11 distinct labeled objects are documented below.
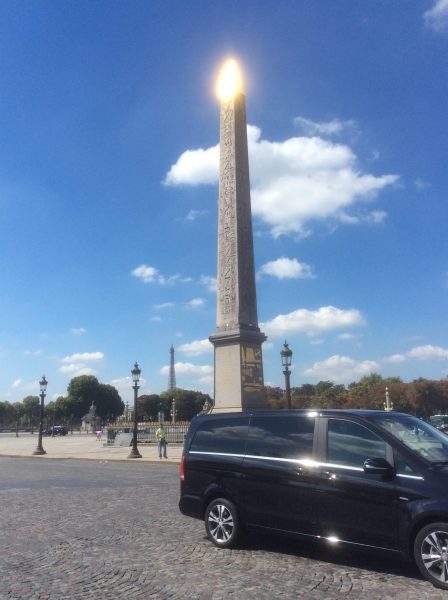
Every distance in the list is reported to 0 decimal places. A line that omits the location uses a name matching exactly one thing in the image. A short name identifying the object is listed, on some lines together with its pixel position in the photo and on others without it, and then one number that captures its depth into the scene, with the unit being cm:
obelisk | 2247
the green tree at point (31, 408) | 14588
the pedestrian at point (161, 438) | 2724
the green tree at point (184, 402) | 12875
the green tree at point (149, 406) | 13475
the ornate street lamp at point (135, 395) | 2872
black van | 568
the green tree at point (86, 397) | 12050
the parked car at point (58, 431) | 8138
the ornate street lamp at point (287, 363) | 2275
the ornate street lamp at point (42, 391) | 3506
